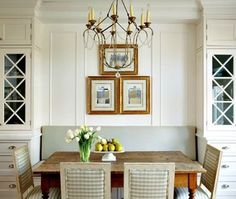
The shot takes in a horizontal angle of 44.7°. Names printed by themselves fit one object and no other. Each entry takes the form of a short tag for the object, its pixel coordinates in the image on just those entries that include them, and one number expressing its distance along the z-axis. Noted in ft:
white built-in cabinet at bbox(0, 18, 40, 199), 11.79
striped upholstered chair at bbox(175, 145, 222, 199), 8.75
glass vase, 8.94
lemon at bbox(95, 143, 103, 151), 9.76
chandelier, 13.04
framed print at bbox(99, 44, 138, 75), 13.02
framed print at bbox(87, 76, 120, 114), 13.03
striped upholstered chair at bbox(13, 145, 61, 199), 8.89
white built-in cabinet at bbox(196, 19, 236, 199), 11.86
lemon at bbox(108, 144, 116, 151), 9.78
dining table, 8.20
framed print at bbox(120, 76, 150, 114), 13.03
